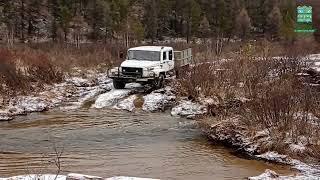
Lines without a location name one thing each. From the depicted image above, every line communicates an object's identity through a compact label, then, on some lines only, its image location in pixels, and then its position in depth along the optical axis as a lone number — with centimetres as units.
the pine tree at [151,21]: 6538
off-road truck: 2370
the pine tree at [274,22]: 7112
